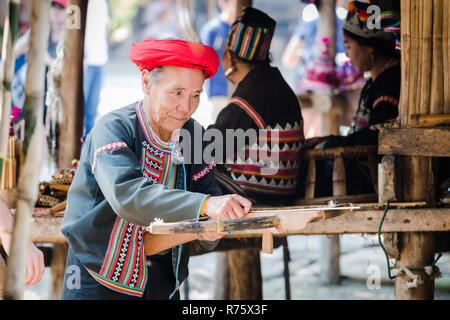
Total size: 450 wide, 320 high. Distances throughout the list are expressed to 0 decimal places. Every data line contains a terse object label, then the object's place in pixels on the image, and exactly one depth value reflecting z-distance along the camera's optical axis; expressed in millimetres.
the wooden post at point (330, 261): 7004
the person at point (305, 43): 7699
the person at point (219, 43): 7391
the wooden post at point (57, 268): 4602
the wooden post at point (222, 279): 5867
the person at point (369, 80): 3988
